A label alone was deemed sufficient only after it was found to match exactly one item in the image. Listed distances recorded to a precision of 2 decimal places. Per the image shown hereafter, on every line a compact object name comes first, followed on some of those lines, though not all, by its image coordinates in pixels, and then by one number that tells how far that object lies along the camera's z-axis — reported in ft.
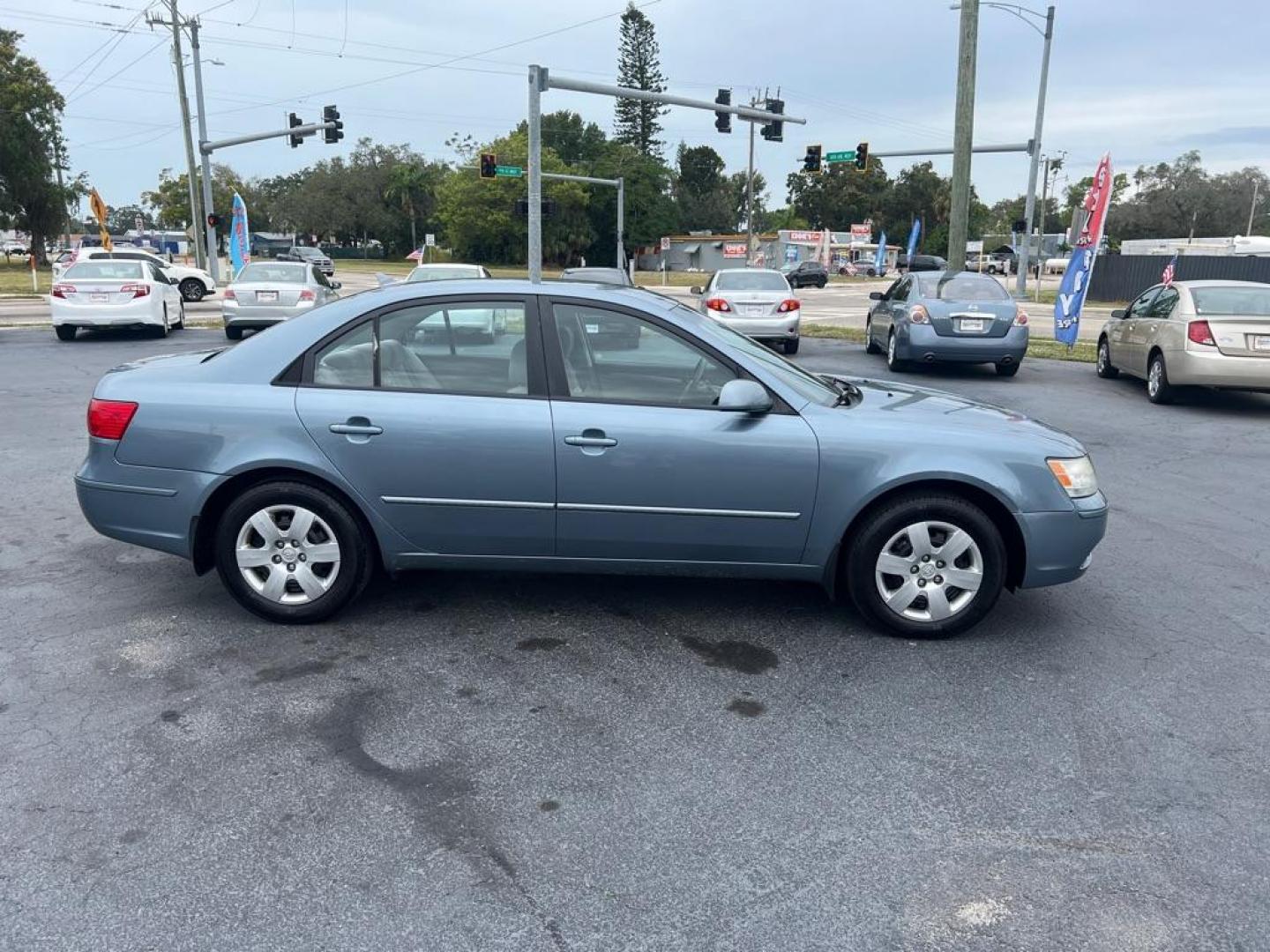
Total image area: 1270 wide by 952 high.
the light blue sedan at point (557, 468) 14.10
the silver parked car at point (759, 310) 53.52
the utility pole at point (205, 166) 112.88
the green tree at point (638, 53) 274.98
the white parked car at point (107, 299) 55.01
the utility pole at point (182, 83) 119.24
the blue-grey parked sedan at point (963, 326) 43.73
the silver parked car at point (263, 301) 54.34
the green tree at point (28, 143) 176.24
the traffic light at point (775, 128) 89.66
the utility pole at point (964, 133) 60.18
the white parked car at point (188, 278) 95.30
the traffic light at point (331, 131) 98.84
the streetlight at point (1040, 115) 108.22
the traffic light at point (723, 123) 89.25
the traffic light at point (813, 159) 105.91
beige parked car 34.60
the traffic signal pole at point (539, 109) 72.49
